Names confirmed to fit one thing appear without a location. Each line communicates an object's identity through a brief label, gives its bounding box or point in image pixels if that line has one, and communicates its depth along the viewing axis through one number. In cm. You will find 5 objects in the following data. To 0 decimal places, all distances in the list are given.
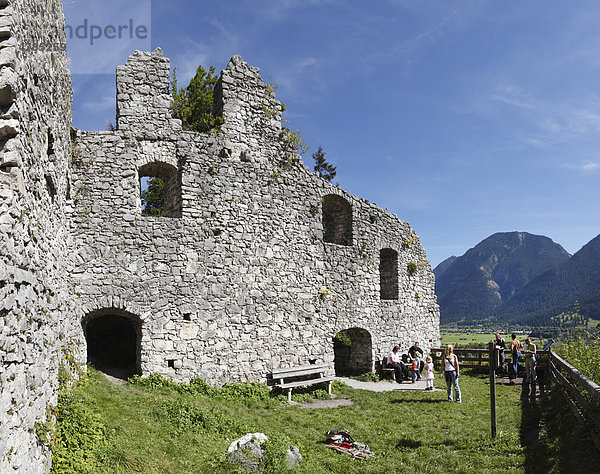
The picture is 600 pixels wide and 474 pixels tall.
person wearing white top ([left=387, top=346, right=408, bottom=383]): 1441
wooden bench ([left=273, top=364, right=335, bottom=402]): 1142
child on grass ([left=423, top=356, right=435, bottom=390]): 1280
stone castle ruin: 663
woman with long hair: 1093
